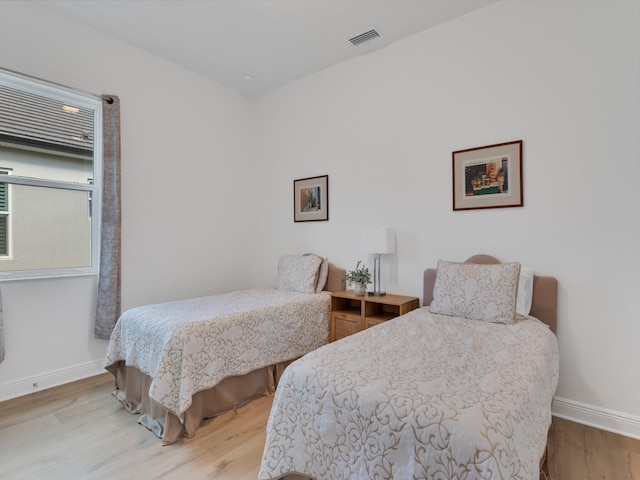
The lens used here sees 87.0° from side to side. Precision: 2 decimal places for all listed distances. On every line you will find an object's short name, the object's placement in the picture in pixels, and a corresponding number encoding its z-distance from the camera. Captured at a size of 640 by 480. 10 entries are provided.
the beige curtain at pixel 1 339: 2.40
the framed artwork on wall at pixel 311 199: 3.56
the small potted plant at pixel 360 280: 3.02
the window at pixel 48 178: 2.55
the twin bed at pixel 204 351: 2.04
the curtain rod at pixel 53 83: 2.47
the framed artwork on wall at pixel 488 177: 2.45
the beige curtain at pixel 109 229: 2.89
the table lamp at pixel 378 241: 2.88
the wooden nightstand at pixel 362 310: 2.77
